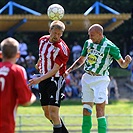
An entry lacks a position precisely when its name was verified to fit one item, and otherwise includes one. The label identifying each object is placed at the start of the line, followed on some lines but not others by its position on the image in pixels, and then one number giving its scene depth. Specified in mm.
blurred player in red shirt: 13906
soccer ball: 22937
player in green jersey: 20453
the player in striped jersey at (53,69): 19984
